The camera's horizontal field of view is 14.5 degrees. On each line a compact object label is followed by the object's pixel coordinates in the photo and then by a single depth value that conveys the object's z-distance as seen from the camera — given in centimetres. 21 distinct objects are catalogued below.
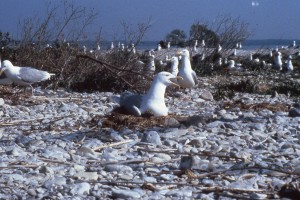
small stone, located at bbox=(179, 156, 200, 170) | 804
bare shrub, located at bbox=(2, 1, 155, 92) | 2012
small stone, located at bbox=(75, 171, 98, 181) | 748
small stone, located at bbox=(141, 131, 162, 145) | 991
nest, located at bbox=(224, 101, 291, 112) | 1533
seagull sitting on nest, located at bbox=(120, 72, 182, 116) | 1252
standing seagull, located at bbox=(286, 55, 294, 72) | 4378
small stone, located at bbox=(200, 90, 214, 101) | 1872
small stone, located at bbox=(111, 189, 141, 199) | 679
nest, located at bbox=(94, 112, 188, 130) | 1159
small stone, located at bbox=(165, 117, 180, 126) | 1178
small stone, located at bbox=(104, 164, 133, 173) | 799
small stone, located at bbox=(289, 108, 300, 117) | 1389
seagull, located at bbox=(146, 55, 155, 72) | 2230
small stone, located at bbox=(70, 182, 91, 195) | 690
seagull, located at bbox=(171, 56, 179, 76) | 2332
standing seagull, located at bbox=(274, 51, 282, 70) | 4479
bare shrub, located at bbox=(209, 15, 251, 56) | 4172
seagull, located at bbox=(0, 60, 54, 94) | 1863
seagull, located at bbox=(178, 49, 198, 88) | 2109
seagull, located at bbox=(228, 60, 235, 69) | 3899
